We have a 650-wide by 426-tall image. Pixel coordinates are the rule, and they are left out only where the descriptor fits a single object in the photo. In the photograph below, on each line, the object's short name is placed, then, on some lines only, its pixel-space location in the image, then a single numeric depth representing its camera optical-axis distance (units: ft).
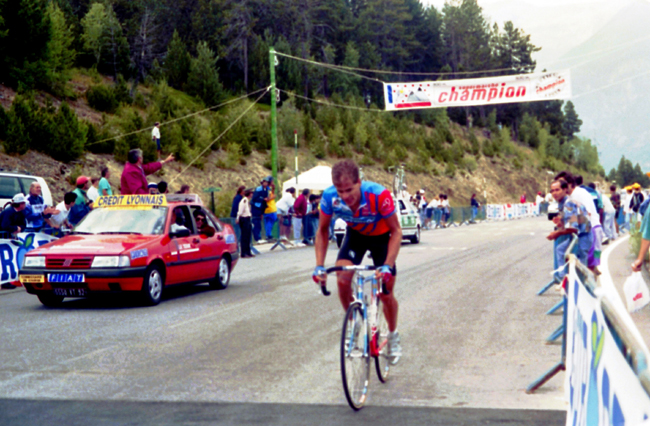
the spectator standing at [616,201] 93.03
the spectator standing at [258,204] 74.43
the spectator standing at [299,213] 80.33
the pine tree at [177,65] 184.44
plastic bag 22.22
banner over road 112.57
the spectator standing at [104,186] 49.72
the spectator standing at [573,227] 33.09
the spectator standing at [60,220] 47.96
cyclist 18.10
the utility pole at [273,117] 103.09
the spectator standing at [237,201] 67.82
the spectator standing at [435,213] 134.00
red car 33.63
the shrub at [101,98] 145.07
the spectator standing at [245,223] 65.57
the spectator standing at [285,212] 80.89
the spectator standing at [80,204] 47.83
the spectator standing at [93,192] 50.94
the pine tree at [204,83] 179.01
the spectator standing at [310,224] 83.71
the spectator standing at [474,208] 162.88
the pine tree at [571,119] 481.87
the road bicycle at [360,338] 17.31
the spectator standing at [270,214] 75.45
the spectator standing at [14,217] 44.52
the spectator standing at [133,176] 45.83
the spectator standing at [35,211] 46.50
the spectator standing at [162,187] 53.92
